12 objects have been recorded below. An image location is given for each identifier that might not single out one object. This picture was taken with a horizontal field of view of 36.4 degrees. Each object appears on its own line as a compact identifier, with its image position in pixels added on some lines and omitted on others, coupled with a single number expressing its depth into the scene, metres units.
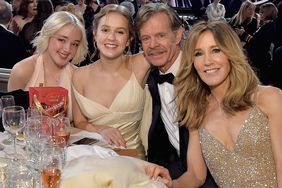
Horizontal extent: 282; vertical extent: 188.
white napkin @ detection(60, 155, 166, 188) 1.36
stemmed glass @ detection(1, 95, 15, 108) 2.19
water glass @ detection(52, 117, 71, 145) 1.88
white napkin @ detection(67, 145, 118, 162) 1.67
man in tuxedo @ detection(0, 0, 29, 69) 4.00
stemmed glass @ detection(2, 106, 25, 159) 1.90
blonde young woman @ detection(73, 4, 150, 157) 2.54
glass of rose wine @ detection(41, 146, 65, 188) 1.38
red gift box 2.10
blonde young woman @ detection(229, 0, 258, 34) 6.50
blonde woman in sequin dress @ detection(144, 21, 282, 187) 1.89
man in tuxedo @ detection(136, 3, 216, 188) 2.43
